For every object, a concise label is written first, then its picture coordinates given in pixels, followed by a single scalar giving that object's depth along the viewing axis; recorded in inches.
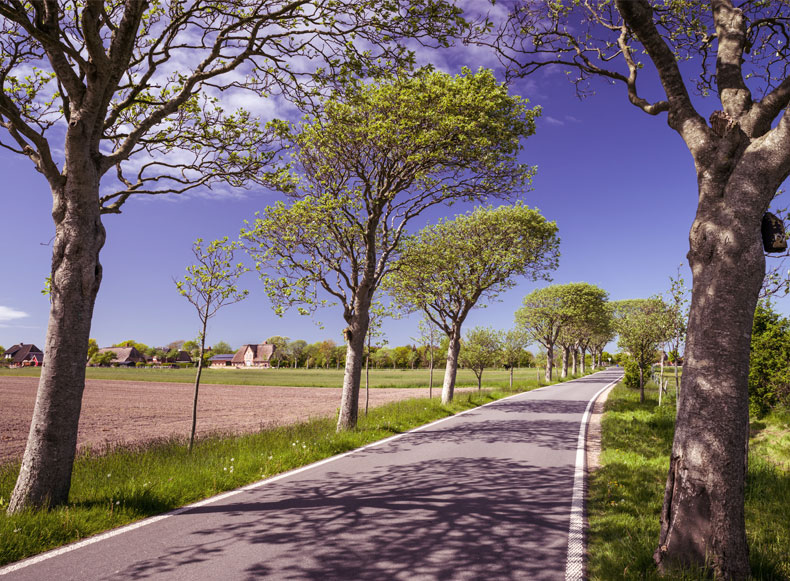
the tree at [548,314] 1752.0
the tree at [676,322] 727.7
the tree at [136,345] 6627.0
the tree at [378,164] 474.6
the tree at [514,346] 1405.0
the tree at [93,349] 4852.4
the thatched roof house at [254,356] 5920.3
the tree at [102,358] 4666.1
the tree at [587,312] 1743.4
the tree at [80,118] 218.8
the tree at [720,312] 148.4
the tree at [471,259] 843.4
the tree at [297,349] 6058.1
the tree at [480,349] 1127.6
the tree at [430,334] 959.6
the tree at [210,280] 393.1
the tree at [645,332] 871.1
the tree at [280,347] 5964.6
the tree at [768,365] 560.4
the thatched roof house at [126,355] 5137.8
